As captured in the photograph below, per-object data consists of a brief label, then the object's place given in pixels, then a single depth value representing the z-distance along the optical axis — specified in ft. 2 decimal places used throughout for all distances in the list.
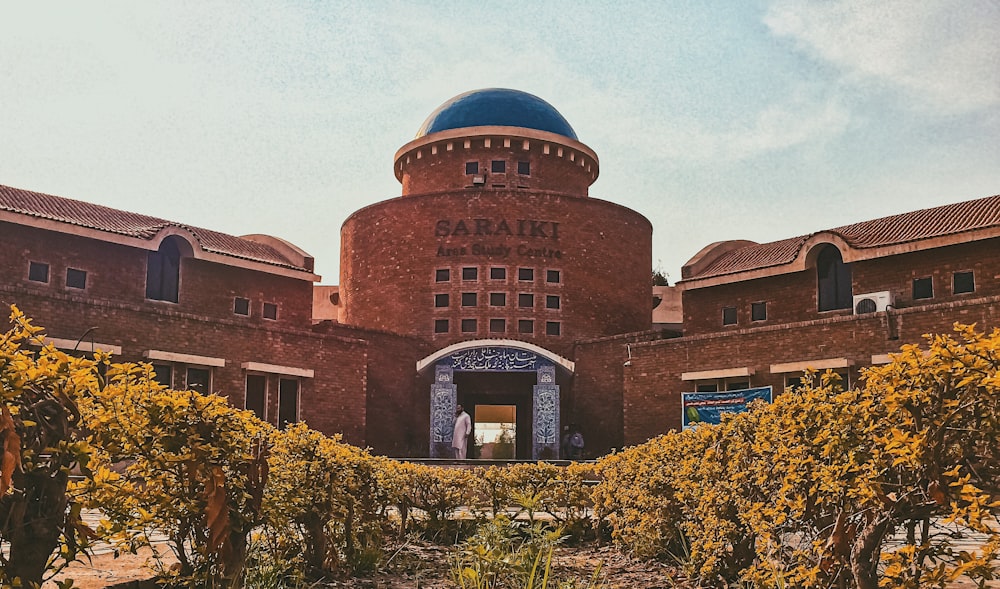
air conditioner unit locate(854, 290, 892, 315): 76.84
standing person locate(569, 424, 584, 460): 90.53
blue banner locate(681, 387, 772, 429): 75.46
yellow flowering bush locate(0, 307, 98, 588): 12.87
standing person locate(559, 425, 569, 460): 90.99
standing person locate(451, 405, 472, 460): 84.74
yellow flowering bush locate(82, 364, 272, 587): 15.44
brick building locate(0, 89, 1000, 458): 73.36
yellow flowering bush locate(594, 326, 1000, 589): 13.75
